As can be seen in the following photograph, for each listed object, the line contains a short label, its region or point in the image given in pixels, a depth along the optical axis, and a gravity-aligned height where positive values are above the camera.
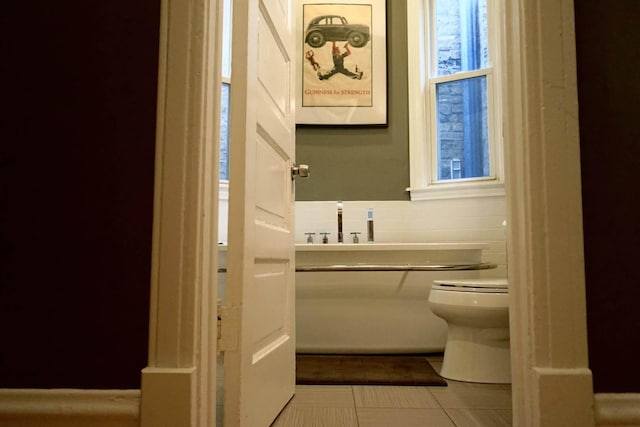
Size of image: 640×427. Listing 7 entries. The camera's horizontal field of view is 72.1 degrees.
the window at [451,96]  3.08 +1.11
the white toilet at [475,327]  1.84 -0.34
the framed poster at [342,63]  3.25 +1.38
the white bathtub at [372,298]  2.50 -0.28
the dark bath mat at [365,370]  1.94 -0.59
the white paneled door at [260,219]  1.16 +0.09
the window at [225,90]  2.74 +1.06
